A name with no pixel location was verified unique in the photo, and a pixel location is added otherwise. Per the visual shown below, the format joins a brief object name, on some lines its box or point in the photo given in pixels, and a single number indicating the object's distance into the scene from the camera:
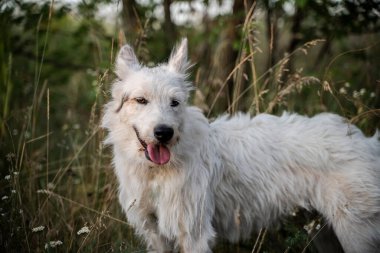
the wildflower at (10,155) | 4.20
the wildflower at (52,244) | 3.78
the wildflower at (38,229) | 3.83
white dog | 4.04
